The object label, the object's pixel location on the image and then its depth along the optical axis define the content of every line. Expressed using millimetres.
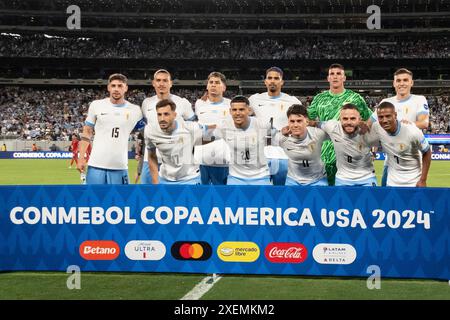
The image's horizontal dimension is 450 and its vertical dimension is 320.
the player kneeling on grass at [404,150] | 7363
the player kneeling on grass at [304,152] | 7685
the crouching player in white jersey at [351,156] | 7477
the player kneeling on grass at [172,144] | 7520
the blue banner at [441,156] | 37269
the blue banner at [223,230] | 6602
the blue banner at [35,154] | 39531
